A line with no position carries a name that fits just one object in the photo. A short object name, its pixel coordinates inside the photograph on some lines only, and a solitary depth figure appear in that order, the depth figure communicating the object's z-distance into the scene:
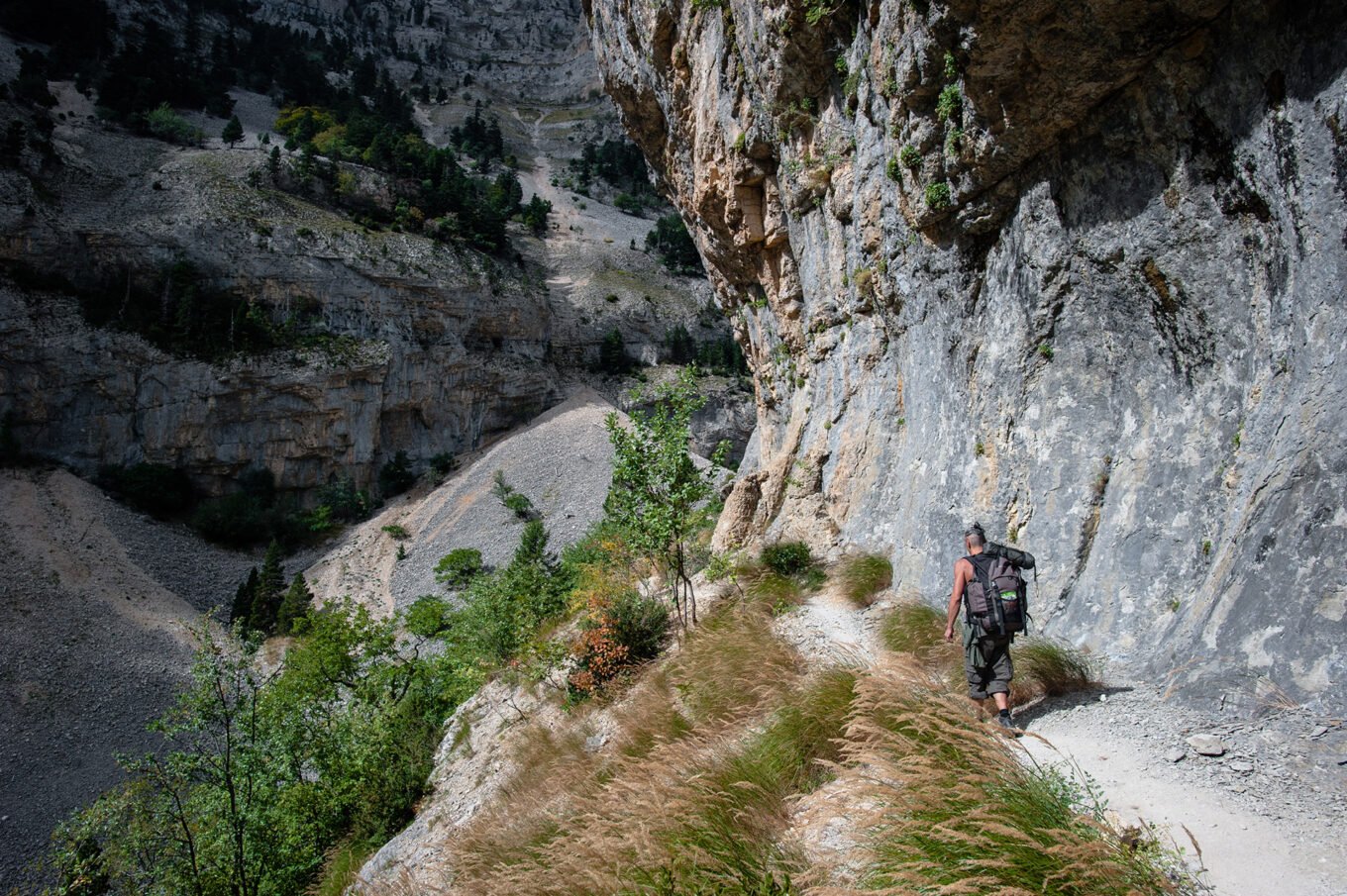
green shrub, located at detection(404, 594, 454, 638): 20.39
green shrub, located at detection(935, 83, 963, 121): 7.50
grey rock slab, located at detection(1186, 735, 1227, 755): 3.60
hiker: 4.47
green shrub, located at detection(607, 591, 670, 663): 8.85
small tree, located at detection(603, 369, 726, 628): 7.83
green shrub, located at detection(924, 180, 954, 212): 8.30
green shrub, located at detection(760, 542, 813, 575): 11.02
